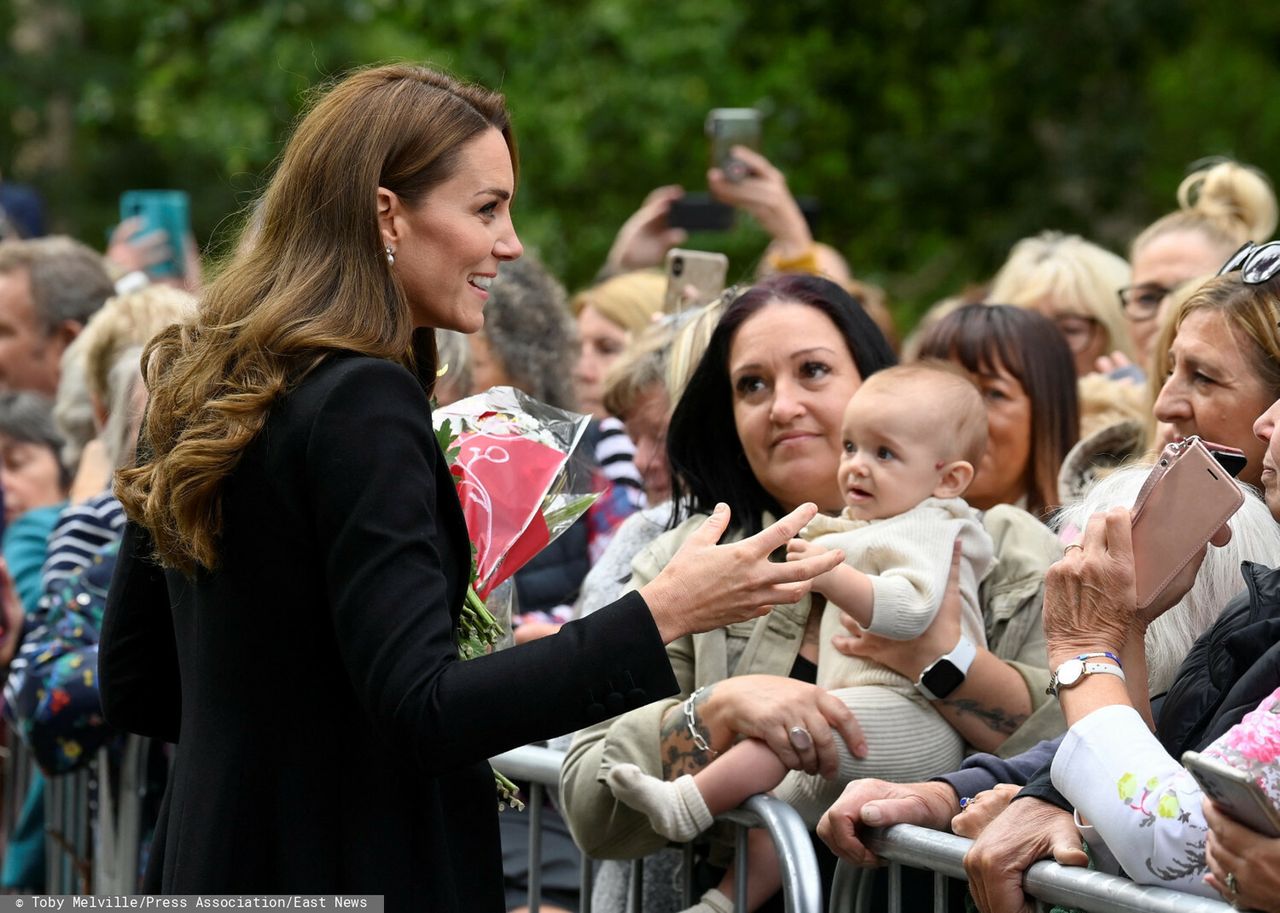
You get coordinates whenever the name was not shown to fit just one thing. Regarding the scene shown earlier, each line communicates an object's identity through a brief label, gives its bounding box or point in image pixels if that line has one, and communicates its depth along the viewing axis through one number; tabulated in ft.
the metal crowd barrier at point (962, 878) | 16.65
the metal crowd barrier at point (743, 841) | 20.80
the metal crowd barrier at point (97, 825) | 33.96
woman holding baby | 22.48
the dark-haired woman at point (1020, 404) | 30.53
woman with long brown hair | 16.94
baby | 22.36
